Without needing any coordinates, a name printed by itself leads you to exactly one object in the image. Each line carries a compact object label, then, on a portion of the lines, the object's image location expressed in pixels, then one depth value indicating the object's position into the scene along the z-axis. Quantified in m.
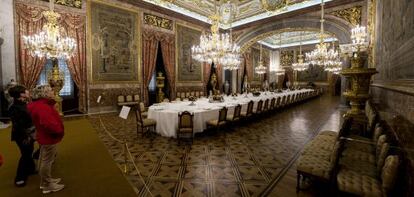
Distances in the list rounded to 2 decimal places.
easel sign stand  3.30
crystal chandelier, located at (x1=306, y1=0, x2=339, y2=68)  10.51
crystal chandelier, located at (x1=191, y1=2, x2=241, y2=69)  6.75
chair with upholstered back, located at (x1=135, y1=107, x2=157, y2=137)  5.21
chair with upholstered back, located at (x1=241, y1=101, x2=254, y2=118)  6.70
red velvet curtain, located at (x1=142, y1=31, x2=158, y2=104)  10.41
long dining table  5.16
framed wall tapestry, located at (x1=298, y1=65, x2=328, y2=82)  22.10
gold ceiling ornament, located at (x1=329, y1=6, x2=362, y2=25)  9.72
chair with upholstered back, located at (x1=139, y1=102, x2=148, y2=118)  5.56
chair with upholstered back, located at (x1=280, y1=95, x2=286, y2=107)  10.01
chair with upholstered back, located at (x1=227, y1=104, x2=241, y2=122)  6.05
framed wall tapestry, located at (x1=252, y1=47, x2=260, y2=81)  19.89
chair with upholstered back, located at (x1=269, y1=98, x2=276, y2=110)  8.46
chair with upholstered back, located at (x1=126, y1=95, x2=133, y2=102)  9.77
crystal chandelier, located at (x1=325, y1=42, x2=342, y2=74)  12.32
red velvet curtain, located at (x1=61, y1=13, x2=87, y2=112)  7.95
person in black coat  2.70
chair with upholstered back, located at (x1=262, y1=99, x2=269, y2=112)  7.92
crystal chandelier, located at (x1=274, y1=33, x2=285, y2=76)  18.94
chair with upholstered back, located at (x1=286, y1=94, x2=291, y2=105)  10.77
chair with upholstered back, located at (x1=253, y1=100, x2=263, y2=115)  7.32
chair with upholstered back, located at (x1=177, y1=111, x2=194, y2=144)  4.79
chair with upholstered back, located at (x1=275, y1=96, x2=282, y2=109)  9.33
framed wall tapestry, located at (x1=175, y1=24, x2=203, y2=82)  12.07
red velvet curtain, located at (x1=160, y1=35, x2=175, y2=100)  11.26
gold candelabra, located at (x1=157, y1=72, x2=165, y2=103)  10.78
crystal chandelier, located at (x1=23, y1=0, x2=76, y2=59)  6.04
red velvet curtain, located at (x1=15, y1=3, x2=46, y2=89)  6.94
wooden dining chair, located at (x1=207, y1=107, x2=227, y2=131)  5.39
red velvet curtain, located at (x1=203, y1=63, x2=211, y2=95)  13.81
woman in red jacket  2.40
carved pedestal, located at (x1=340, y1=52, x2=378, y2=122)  4.04
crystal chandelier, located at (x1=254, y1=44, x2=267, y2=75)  15.56
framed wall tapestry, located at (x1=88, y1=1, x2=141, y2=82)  8.66
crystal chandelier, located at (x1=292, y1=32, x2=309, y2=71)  14.58
